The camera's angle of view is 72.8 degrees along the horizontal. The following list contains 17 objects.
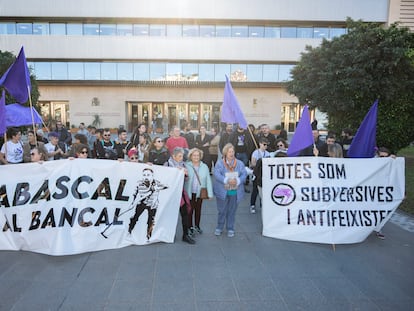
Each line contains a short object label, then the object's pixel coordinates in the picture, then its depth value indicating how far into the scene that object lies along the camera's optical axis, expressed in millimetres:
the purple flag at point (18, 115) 5680
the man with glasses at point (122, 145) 7152
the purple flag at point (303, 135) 5059
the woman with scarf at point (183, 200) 4950
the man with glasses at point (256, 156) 6785
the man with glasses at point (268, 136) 8445
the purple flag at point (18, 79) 5320
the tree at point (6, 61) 12726
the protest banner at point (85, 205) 4387
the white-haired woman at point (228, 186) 5074
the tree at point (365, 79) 10328
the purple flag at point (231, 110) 5480
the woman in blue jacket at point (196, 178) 5047
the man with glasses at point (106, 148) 6754
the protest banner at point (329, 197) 4895
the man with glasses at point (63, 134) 11297
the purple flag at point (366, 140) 5580
